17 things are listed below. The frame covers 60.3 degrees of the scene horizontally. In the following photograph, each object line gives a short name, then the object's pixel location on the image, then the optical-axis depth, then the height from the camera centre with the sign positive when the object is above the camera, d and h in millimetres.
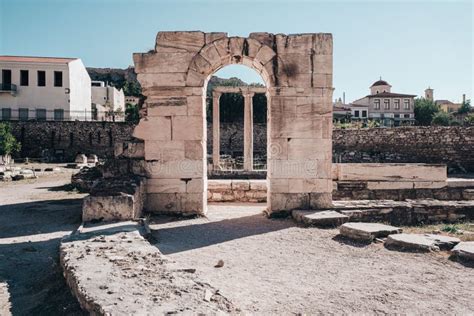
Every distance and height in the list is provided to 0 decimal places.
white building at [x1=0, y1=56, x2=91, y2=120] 39062 +6358
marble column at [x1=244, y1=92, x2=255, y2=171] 21297 +664
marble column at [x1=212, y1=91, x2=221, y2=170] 21623 +874
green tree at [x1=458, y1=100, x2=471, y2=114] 63438 +7090
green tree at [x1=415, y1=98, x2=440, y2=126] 58688 +6124
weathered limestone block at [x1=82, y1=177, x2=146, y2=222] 6906 -864
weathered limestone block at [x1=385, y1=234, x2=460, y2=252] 5941 -1329
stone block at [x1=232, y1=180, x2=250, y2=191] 11219 -864
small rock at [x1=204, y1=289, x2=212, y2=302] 3479 -1230
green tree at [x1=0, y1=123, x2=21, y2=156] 29688 +939
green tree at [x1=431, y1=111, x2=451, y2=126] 52188 +4359
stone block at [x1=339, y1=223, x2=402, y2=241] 6555 -1279
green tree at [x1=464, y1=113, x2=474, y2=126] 42112 +3474
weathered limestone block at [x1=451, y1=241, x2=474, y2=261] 5414 -1325
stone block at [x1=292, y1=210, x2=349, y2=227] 7707 -1243
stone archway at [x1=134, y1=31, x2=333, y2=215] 8711 +886
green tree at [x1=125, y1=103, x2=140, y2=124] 46734 +4912
